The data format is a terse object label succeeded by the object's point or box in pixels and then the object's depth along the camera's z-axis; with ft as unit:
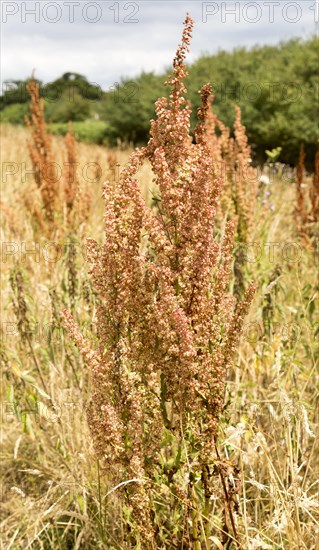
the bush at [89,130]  61.77
